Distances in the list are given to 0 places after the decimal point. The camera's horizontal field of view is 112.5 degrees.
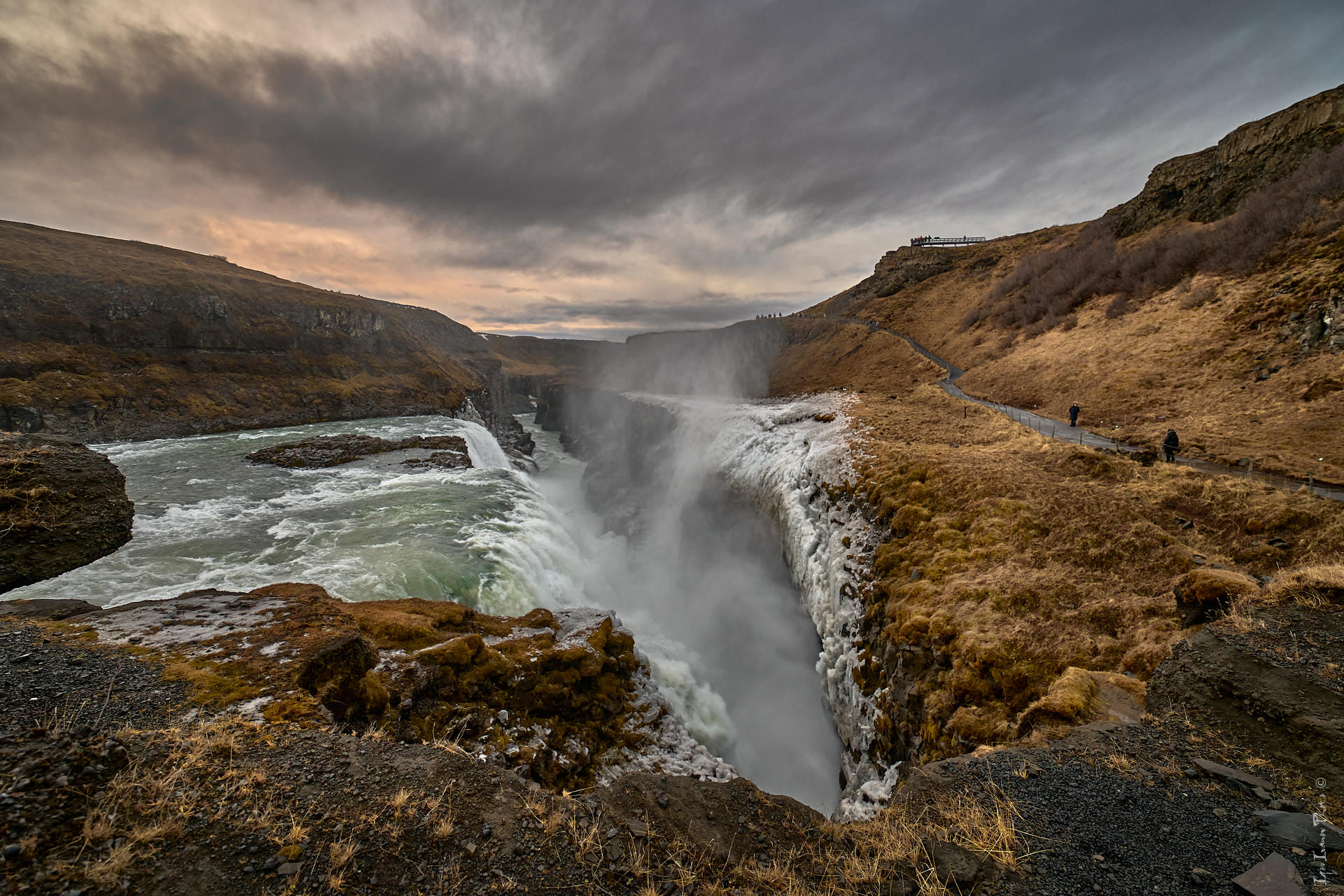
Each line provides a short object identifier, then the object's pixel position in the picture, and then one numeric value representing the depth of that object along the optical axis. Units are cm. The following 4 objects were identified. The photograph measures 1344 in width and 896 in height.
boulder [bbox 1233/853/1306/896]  401
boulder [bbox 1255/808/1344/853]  430
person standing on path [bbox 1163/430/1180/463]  1510
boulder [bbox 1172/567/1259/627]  776
